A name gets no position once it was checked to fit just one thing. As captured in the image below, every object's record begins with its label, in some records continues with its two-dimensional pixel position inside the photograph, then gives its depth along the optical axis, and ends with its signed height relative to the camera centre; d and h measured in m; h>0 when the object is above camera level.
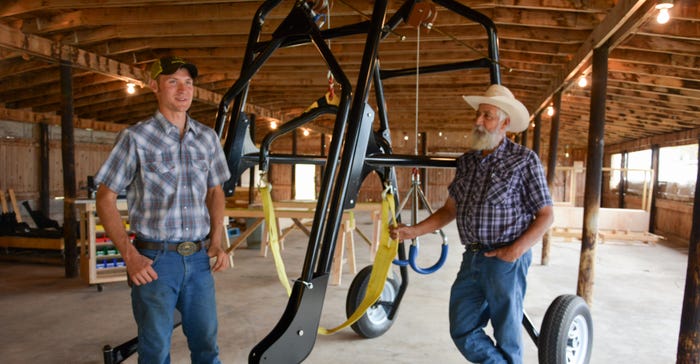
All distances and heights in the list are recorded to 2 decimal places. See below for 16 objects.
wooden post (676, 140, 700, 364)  2.37 -0.66
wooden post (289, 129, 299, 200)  15.00 -0.33
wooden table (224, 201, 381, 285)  5.98 -0.74
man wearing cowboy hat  2.34 -0.28
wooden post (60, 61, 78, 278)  6.27 -0.22
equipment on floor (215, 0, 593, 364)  1.71 +0.02
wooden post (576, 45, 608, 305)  5.26 +0.00
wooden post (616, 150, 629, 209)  17.06 -0.37
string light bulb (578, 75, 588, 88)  6.93 +1.38
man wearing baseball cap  2.09 -0.26
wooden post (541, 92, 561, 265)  7.73 +0.29
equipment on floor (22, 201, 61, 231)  8.00 -1.13
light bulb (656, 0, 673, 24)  3.70 +1.36
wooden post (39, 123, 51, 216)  11.25 -0.21
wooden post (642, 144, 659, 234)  13.25 -0.27
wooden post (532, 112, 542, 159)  8.99 +0.73
